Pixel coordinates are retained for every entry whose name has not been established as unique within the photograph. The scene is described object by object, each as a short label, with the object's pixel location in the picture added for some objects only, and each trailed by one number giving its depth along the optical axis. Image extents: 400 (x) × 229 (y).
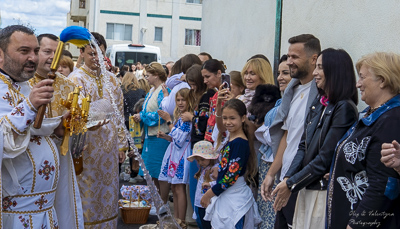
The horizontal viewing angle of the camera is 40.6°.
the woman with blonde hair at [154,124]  8.02
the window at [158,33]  37.44
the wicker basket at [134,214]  7.51
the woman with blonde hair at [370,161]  3.29
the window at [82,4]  45.44
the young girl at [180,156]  7.14
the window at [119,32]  36.34
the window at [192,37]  38.00
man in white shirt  4.66
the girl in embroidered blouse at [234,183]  5.41
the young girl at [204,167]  6.05
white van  24.20
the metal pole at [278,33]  7.01
